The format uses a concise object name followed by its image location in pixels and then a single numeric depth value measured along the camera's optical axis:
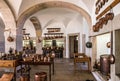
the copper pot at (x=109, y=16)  2.19
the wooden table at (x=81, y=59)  4.33
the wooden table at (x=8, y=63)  3.10
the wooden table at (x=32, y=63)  3.21
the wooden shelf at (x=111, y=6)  2.00
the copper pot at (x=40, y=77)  1.59
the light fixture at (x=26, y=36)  8.97
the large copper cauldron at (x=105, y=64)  2.03
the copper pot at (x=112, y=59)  2.00
